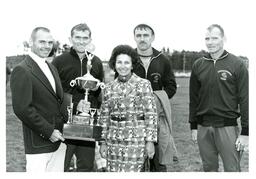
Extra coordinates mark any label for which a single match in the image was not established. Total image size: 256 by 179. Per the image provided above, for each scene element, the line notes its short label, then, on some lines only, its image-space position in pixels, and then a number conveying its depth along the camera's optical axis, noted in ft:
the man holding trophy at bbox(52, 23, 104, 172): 9.16
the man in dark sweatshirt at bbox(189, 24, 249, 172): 9.34
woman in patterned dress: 8.45
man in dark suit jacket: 7.99
